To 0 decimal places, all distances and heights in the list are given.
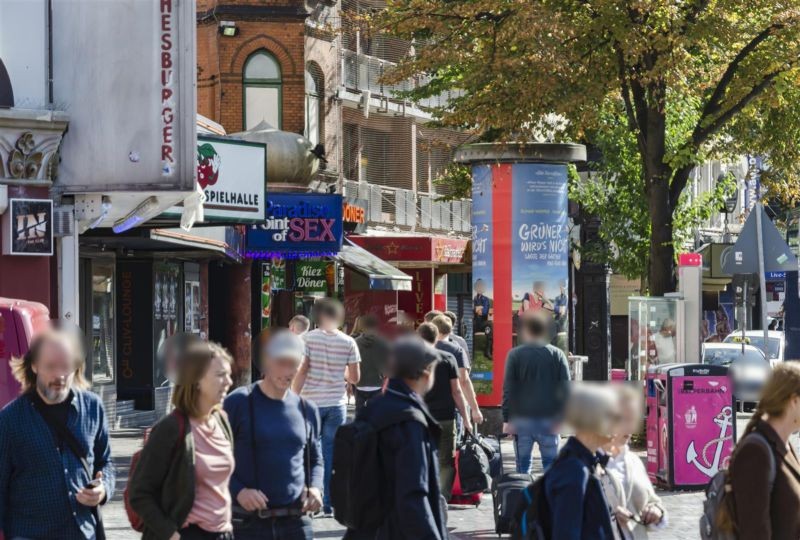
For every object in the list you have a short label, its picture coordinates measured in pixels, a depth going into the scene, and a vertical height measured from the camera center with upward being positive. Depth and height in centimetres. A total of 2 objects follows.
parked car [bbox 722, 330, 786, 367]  3738 -157
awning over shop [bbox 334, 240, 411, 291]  3419 +21
